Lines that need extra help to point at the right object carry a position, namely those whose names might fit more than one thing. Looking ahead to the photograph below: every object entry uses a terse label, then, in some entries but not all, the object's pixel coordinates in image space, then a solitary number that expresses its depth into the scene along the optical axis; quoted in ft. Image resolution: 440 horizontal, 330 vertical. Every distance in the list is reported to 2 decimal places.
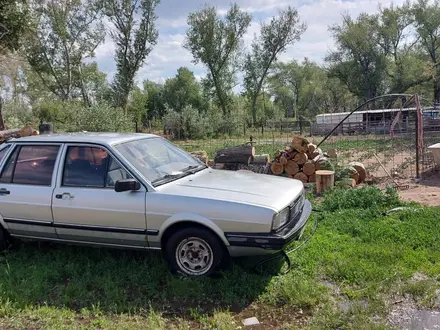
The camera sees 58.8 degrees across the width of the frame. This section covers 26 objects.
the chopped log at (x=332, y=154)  38.52
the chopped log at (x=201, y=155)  36.43
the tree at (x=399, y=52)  132.57
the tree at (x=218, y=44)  136.87
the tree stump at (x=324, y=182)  26.53
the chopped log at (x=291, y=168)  30.45
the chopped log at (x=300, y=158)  30.22
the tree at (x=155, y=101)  165.78
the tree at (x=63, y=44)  111.87
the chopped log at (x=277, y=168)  30.99
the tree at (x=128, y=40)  113.50
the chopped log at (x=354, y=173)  30.07
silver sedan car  12.49
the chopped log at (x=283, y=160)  30.73
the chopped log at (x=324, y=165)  29.43
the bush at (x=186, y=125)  88.79
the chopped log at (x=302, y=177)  29.96
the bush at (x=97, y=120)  67.36
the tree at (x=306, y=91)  175.22
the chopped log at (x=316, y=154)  30.66
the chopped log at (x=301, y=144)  30.66
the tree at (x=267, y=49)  141.28
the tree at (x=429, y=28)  134.92
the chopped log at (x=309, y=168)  29.66
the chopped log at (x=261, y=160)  32.04
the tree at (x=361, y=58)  139.44
